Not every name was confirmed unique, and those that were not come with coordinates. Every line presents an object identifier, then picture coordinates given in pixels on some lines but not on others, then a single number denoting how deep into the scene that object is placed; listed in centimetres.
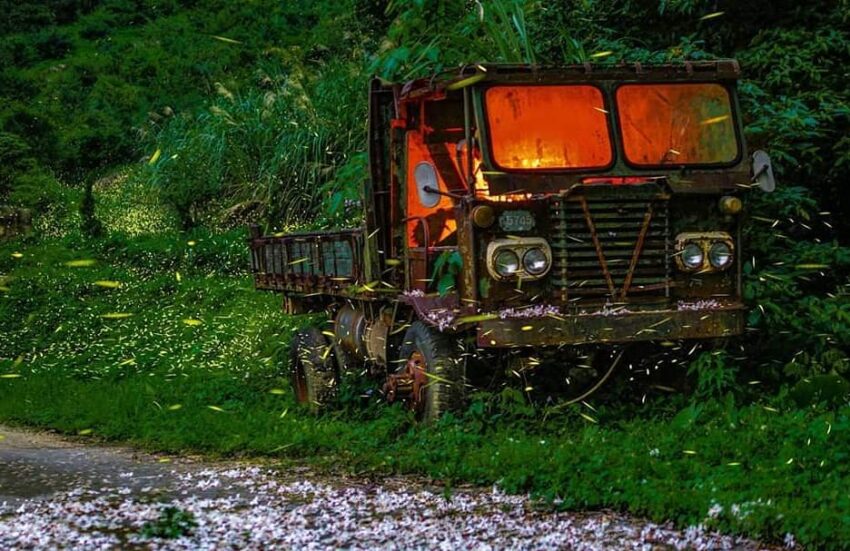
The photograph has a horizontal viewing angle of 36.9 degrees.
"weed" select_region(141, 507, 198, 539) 695
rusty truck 954
